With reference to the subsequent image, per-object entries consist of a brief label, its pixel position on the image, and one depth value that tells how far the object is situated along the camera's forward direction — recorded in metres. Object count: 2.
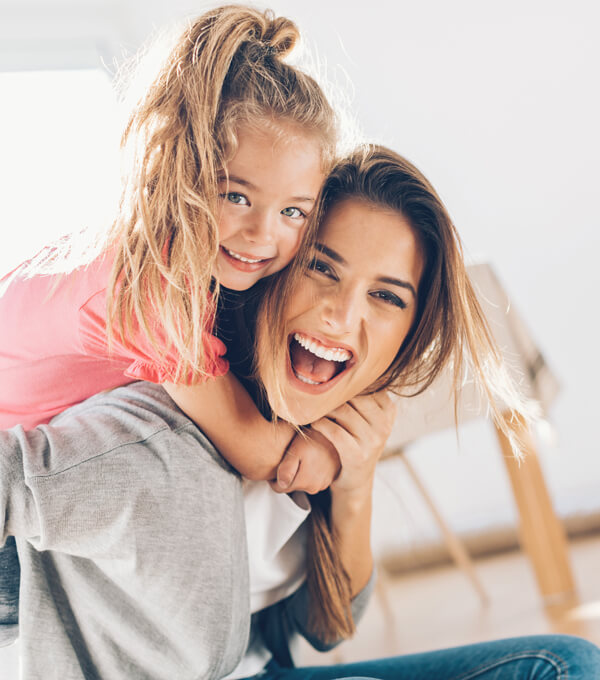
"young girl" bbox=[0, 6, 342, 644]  0.83
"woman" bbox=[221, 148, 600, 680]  0.91
